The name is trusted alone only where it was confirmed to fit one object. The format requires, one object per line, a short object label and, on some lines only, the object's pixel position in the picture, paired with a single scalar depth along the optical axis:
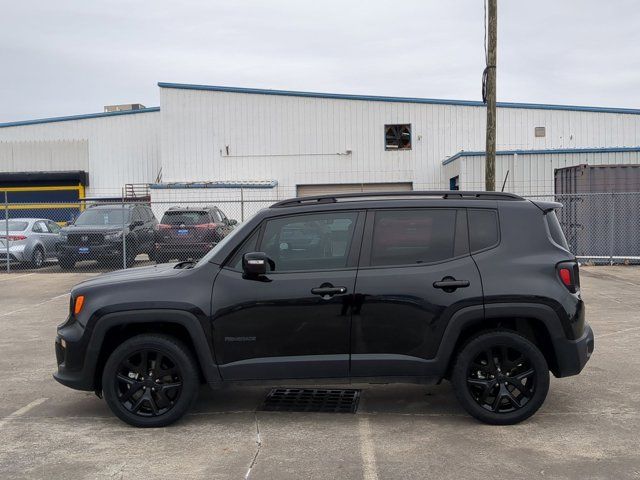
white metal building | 30.09
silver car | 18.59
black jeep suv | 5.32
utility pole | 14.60
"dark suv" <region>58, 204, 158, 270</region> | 17.36
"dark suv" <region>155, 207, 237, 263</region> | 16.98
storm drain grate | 5.91
